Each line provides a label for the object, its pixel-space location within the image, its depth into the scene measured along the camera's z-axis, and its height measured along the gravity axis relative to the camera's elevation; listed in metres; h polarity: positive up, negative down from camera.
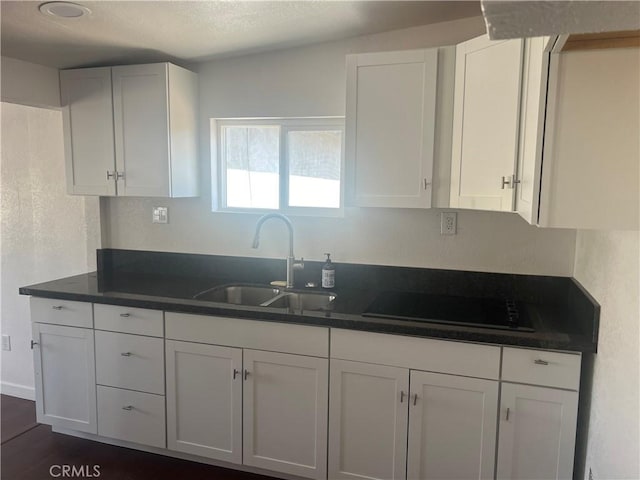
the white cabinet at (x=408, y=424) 1.89 -0.97
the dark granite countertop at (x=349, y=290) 1.84 -0.52
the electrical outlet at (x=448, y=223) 2.38 -0.13
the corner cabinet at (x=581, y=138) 1.24 +0.17
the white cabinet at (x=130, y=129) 2.53 +0.35
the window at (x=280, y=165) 2.66 +0.18
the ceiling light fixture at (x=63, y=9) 1.77 +0.72
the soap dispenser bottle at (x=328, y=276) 2.51 -0.44
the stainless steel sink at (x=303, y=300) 2.47 -0.57
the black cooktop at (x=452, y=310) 1.95 -0.52
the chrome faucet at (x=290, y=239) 2.55 -0.25
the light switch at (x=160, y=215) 2.90 -0.14
